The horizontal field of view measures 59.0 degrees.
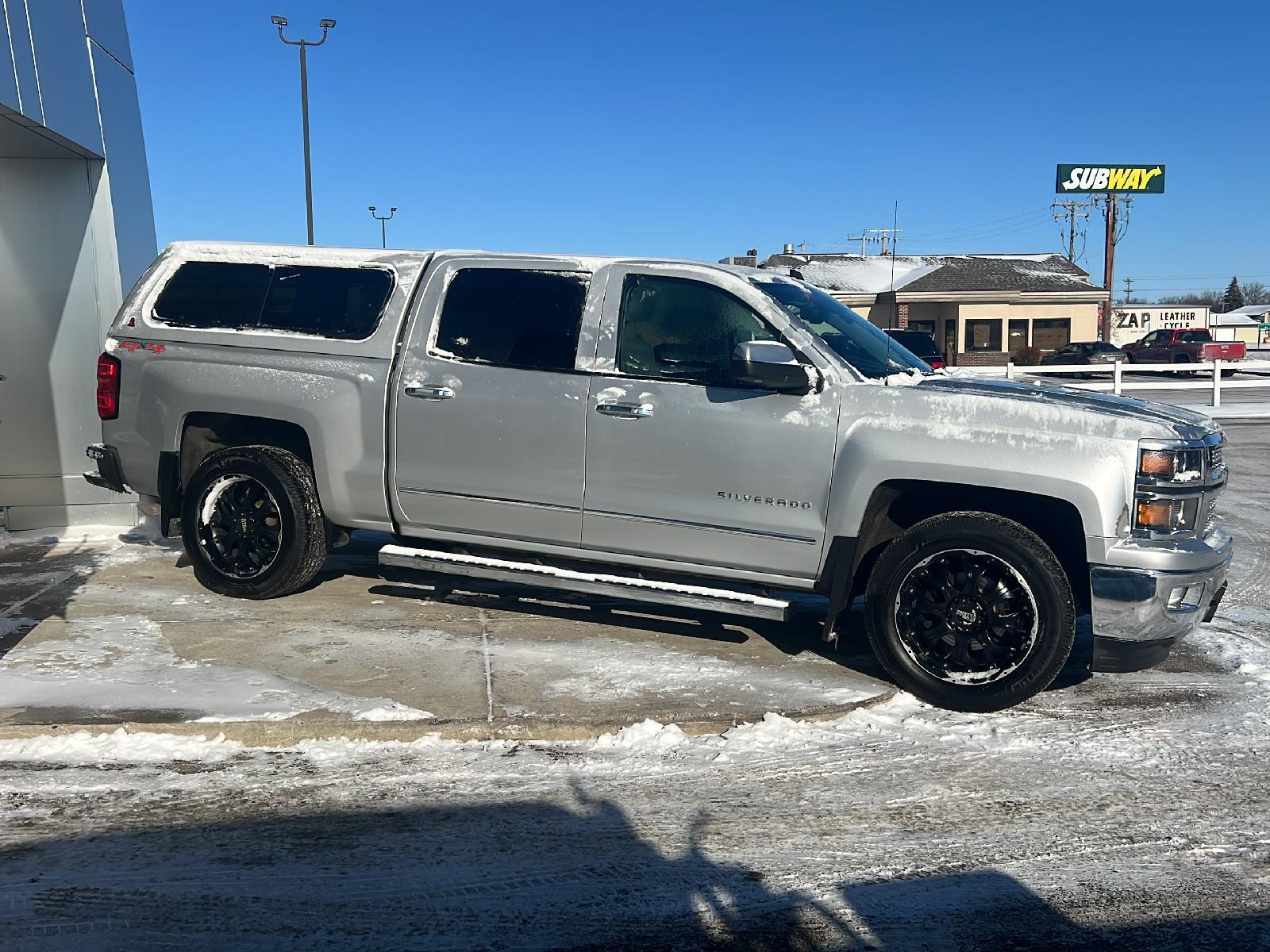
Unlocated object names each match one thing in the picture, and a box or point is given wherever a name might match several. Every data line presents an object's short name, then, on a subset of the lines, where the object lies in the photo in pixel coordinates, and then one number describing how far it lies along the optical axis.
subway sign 60.81
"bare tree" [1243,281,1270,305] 143.25
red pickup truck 42.28
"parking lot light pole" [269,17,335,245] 23.83
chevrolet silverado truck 4.91
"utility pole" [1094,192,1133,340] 50.84
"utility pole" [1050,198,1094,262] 74.31
